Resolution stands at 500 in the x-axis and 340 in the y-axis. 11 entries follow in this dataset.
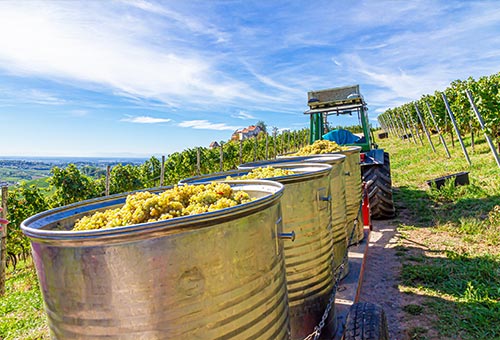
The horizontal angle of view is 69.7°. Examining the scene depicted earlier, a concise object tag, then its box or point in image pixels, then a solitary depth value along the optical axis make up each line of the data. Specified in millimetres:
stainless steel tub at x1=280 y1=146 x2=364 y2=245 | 4484
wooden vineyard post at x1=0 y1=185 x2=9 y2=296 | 6322
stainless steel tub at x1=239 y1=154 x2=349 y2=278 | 3416
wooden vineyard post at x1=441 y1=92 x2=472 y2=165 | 12683
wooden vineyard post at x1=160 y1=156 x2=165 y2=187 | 10139
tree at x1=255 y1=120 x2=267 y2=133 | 100400
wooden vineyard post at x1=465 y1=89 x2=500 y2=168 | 8951
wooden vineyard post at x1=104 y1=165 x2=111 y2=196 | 8152
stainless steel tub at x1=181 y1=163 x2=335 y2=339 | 2383
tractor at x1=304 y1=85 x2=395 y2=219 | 7084
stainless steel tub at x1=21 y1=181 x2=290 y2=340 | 1204
